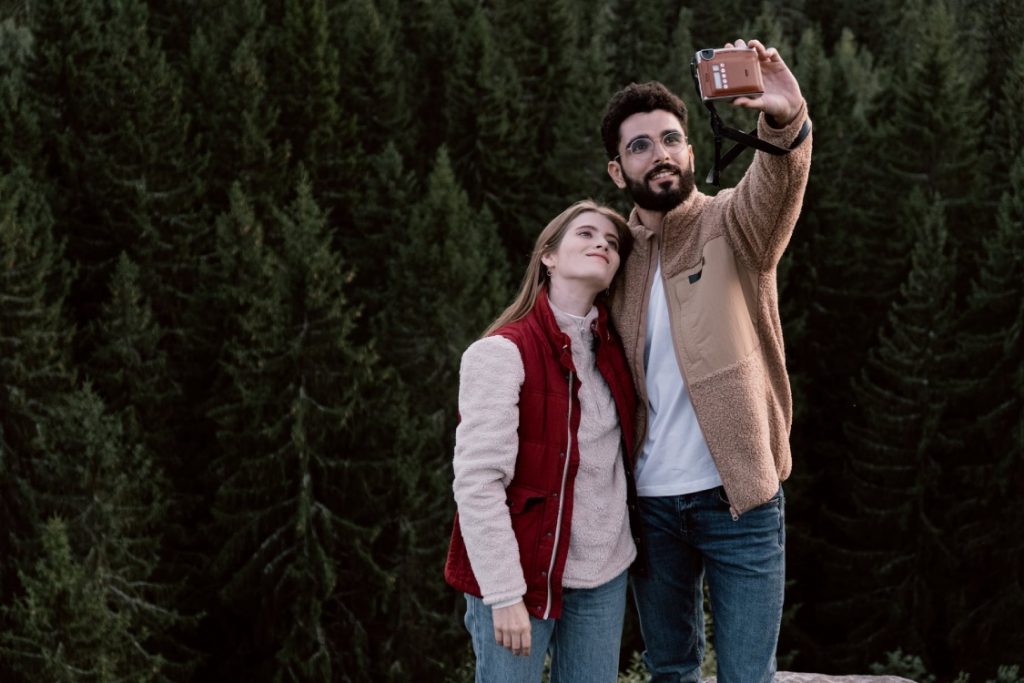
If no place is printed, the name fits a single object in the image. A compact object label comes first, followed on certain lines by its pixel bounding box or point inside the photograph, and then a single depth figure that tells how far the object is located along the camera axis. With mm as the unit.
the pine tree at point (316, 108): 41531
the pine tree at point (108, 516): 27219
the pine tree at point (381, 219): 39875
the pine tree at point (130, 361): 32969
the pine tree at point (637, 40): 50844
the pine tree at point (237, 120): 39750
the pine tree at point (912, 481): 31688
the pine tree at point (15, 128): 35625
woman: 3160
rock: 5461
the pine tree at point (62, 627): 23656
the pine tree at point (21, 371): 29031
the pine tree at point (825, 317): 35344
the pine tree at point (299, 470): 29734
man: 3287
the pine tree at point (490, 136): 42000
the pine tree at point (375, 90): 44344
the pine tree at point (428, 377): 30469
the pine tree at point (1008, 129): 34750
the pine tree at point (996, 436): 30625
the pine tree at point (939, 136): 35875
